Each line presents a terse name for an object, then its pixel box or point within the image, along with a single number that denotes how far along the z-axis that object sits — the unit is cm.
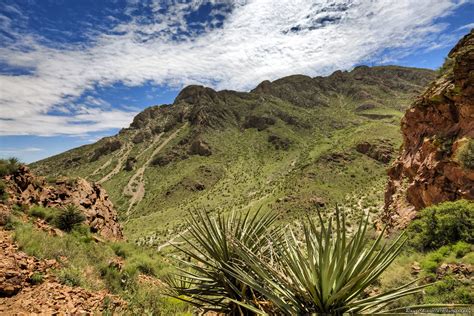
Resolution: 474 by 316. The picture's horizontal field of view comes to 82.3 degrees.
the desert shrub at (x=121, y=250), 1205
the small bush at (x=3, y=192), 1083
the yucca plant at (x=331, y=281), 262
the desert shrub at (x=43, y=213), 1155
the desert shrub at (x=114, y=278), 748
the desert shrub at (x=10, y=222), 789
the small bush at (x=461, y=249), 958
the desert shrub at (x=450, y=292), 668
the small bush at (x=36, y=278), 553
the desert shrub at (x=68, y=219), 1186
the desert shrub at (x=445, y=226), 1138
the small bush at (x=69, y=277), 597
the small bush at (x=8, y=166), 1220
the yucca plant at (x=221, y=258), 379
